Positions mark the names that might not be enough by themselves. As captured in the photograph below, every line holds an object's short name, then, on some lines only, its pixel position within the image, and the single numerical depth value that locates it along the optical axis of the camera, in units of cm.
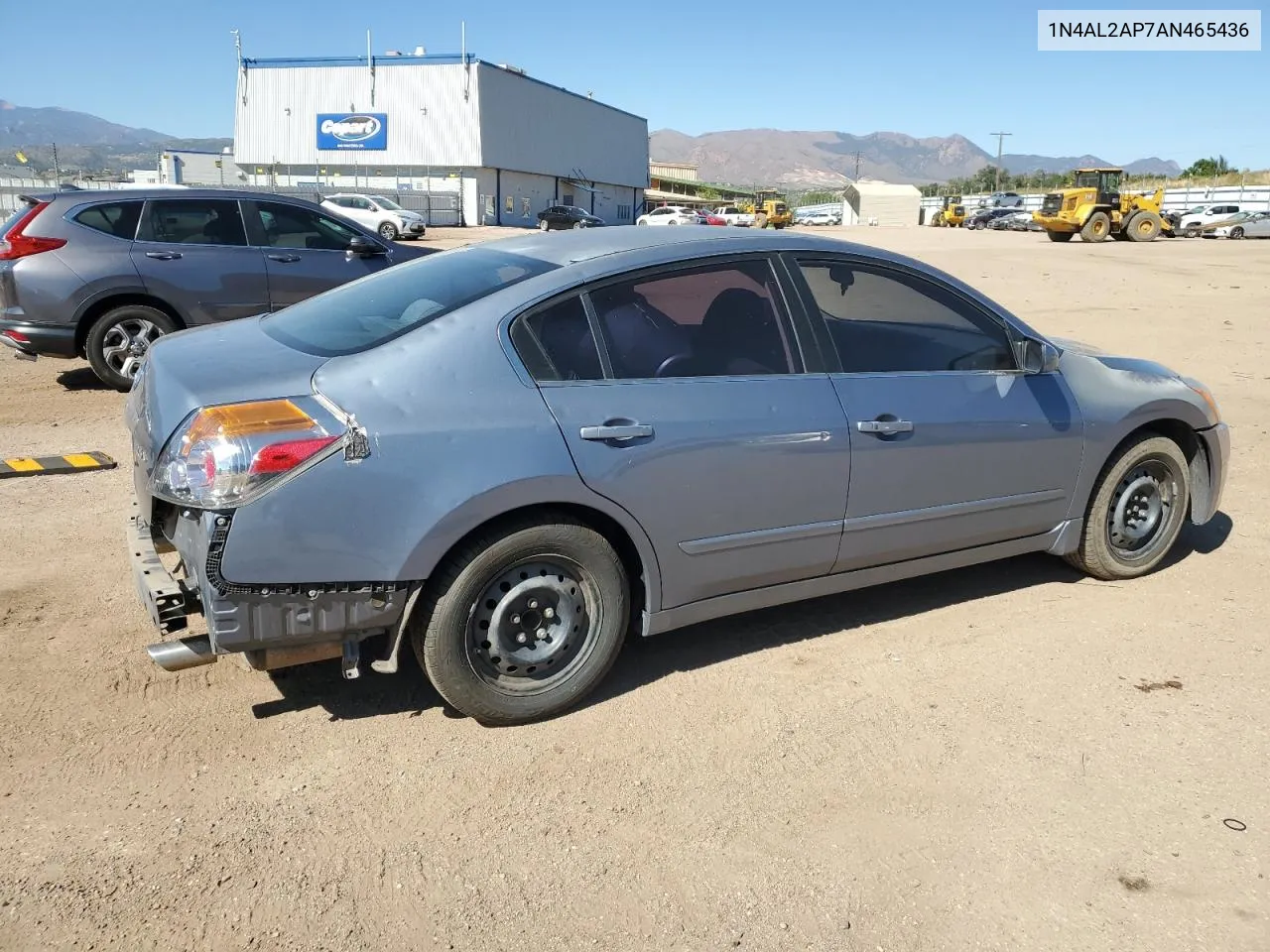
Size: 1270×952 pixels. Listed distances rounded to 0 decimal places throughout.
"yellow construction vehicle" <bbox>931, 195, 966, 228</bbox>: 6631
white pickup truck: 5685
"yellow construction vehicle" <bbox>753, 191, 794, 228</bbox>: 6281
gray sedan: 294
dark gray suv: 807
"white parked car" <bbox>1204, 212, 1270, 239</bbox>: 4250
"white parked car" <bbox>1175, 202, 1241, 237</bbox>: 4281
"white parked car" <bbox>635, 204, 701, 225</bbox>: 4995
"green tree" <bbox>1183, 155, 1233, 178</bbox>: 7436
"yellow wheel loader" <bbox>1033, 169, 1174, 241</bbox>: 3494
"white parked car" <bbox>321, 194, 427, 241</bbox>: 3675
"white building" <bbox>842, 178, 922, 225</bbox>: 8188
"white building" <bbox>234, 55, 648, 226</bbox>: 5650
